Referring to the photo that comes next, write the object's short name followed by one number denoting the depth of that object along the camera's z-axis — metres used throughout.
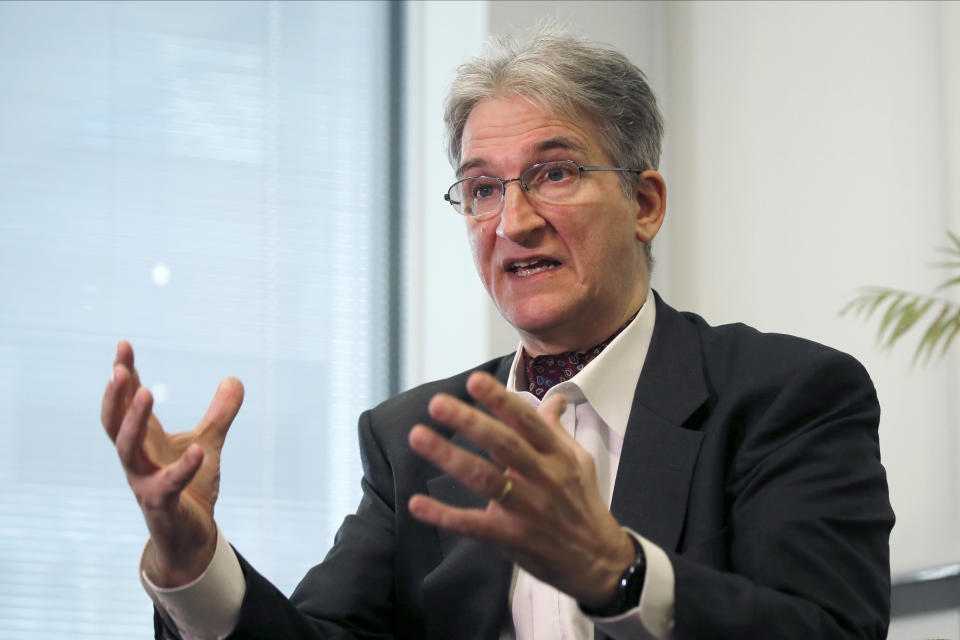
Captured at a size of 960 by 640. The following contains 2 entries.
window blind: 6.53
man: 2.50
